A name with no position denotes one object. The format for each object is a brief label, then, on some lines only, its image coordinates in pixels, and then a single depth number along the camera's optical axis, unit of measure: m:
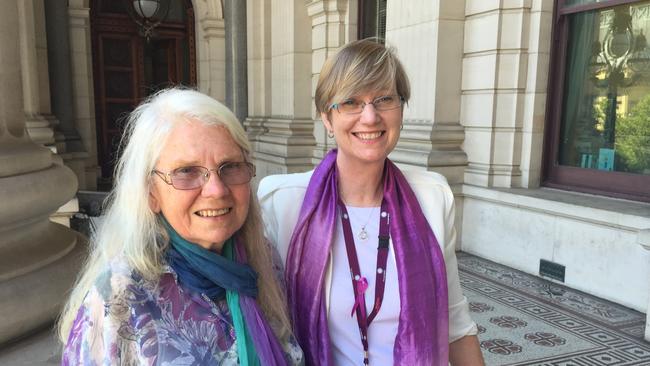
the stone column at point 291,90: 9.06
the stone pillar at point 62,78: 10.11
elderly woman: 1.11
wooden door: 12.12
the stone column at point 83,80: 10.64
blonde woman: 1.52
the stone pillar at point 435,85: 5.74
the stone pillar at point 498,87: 5.42
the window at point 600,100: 4.79
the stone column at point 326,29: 8.33
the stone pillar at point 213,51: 11.59
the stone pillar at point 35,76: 6.37
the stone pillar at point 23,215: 2.02
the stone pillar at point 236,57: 10.53
